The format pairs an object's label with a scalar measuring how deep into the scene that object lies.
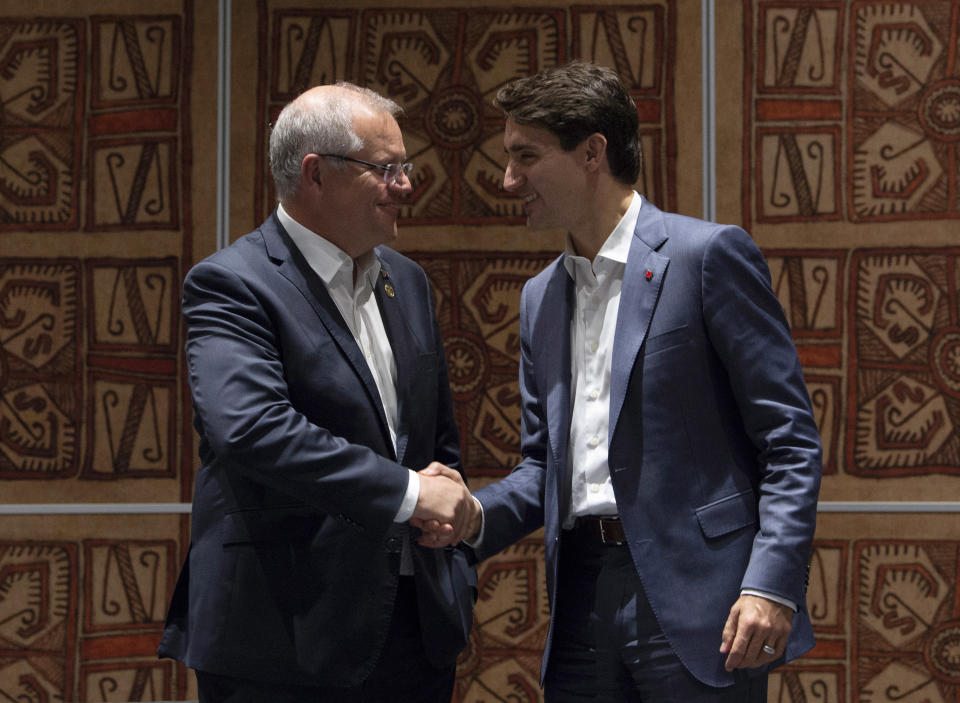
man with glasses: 4.11
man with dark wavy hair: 4.04
